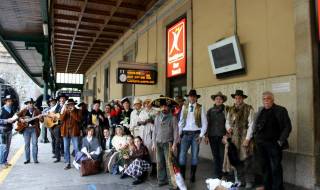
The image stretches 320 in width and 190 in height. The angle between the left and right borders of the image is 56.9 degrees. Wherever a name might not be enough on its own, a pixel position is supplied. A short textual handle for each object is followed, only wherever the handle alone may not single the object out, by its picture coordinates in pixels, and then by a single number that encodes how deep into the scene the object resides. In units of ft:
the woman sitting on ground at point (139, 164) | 19.36
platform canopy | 30.73
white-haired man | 15.49
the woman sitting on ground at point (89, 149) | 22.53
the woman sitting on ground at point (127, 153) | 20.61
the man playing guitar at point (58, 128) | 26.83
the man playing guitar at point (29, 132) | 25.34
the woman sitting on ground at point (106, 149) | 22.51
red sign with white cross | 32.37
